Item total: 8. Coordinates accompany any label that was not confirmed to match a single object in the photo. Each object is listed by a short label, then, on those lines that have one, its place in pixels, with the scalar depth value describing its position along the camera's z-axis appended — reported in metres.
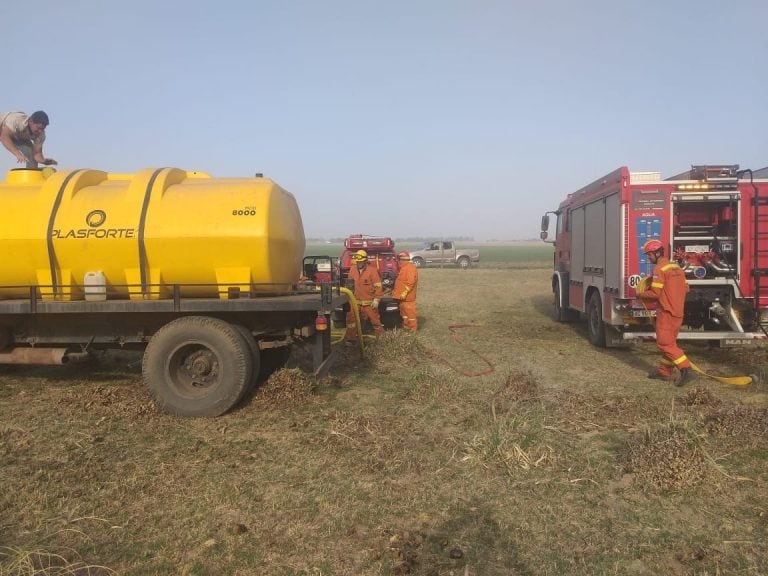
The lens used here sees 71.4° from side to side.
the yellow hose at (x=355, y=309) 7.18
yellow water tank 5.77
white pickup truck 37.97
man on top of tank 6.98
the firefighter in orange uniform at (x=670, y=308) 6.85
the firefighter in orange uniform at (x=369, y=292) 9.73
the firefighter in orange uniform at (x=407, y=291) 10.10
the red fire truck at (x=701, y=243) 8.04
